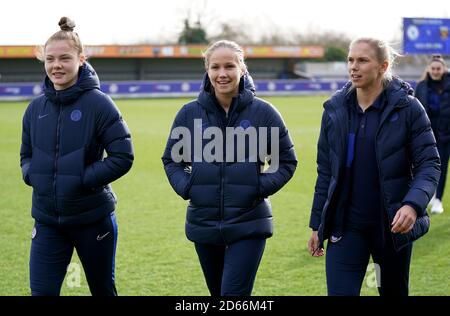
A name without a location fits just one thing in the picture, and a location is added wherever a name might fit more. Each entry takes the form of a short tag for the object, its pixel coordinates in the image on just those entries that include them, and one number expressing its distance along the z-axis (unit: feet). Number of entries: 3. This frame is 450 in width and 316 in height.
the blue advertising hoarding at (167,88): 124.36
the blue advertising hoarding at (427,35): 84.07
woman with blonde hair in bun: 13.56
